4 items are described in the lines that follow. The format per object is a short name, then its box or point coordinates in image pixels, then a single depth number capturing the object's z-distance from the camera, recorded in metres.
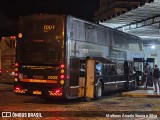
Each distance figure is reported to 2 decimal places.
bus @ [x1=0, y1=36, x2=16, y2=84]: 27.14
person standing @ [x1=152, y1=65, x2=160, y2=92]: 23.21
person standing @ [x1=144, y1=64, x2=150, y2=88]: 27.39
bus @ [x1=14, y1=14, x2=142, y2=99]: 16.00
